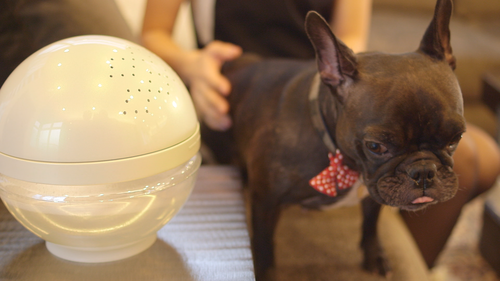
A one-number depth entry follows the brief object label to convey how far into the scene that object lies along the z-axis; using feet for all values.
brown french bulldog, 1.81
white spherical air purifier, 1.34
